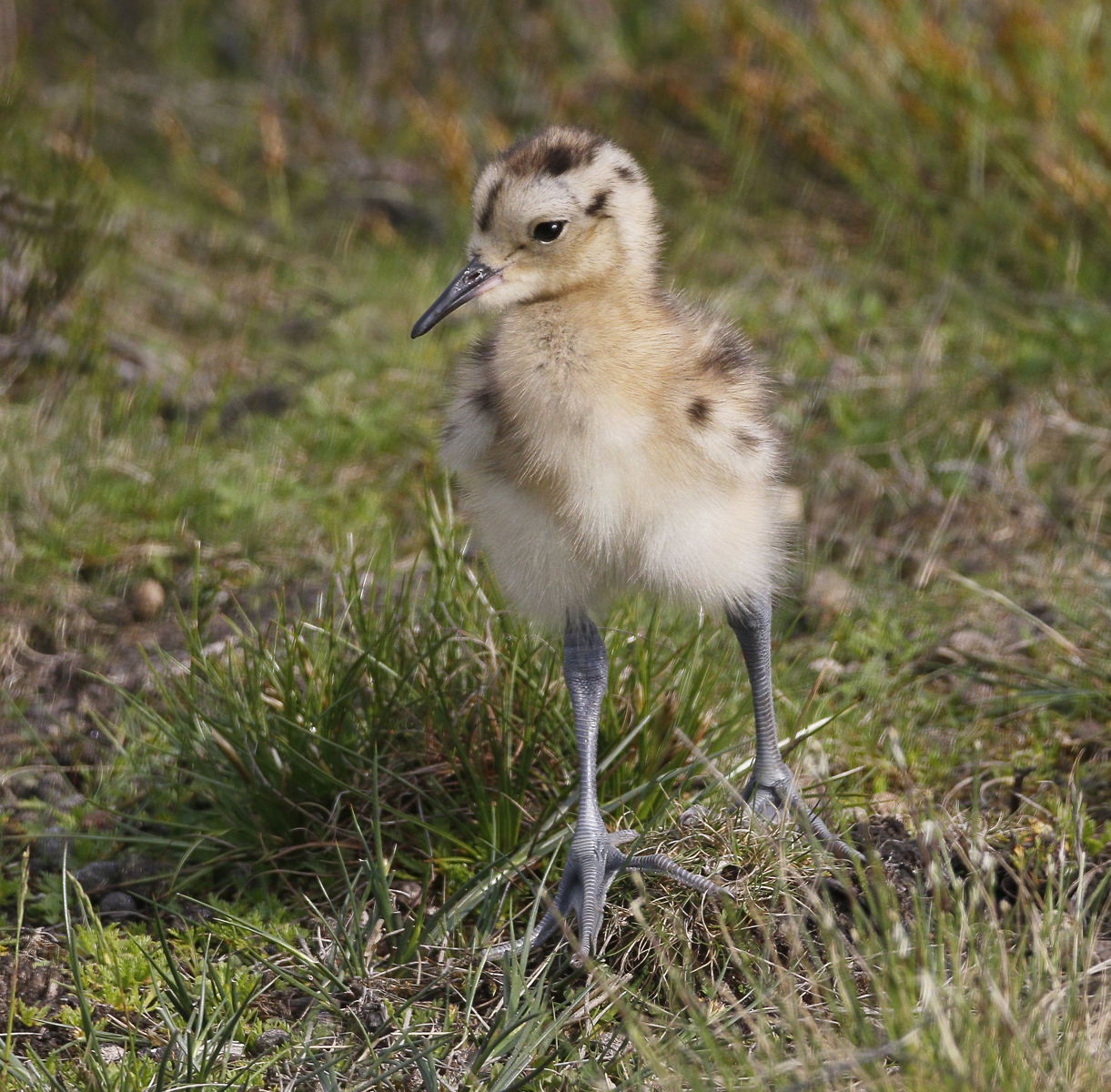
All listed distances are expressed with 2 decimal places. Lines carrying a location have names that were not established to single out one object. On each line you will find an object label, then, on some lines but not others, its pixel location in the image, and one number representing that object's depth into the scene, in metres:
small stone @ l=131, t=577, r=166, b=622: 6.86
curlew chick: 4.41
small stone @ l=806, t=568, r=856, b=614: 6.63
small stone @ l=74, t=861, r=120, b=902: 5.28
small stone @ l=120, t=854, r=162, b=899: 5.25
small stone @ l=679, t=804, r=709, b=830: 4.76
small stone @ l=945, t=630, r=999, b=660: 6.18
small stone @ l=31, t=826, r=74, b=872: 5.42
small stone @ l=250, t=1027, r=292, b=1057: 4.37
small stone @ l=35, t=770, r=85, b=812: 5.69
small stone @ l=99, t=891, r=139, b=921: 5.12
